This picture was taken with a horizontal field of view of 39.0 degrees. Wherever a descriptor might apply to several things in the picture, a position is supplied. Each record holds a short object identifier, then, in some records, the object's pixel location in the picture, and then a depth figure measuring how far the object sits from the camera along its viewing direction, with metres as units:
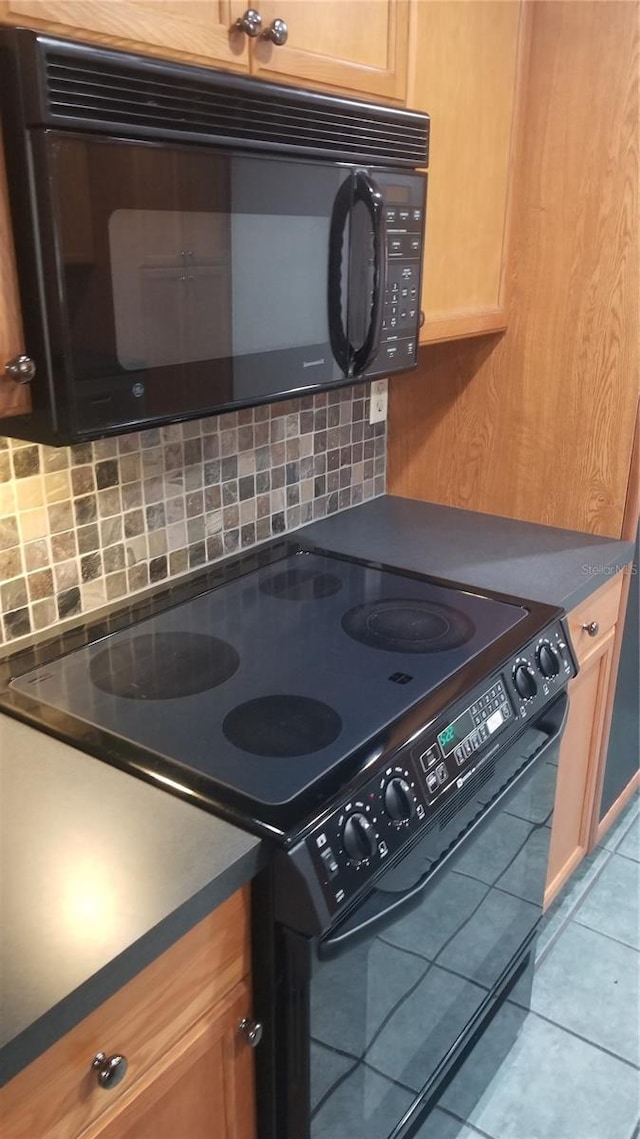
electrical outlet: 2.03
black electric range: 1.03
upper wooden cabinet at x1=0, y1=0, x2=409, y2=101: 0.94
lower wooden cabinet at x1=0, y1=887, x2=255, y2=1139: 0.81
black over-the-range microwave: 0.93
